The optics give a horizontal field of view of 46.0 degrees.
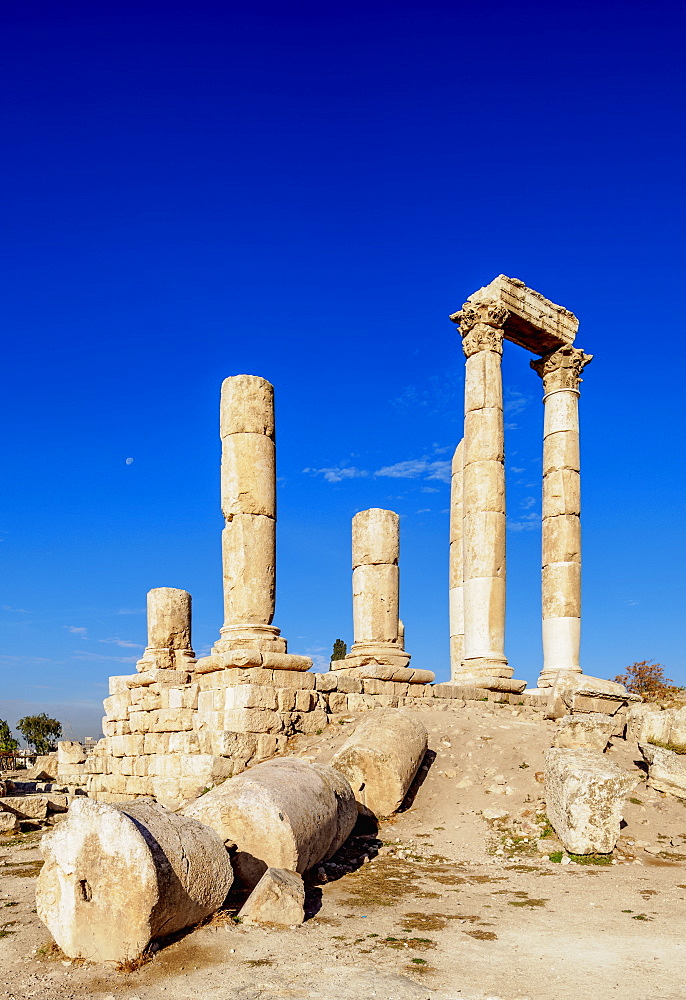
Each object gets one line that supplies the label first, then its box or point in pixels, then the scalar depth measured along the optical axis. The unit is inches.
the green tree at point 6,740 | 1300.4
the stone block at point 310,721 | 483.8
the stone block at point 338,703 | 519.2
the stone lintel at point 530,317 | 777.6
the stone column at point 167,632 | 699.4
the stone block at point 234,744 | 444.1
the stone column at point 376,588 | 616.1
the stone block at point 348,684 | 537.4
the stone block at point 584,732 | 424.2
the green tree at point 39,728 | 1672.0
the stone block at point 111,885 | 195.6
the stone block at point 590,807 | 322.0
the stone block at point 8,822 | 471.8
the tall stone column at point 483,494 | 713.6
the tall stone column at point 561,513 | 773.9
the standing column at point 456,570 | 913.5
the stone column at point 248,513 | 517.3
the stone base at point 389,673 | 574.2
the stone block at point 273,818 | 261.7
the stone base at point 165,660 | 695.7
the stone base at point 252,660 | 482.0
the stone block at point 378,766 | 370.9
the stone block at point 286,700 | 477.1
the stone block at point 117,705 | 593.9
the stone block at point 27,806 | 533.3
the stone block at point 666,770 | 375.2
